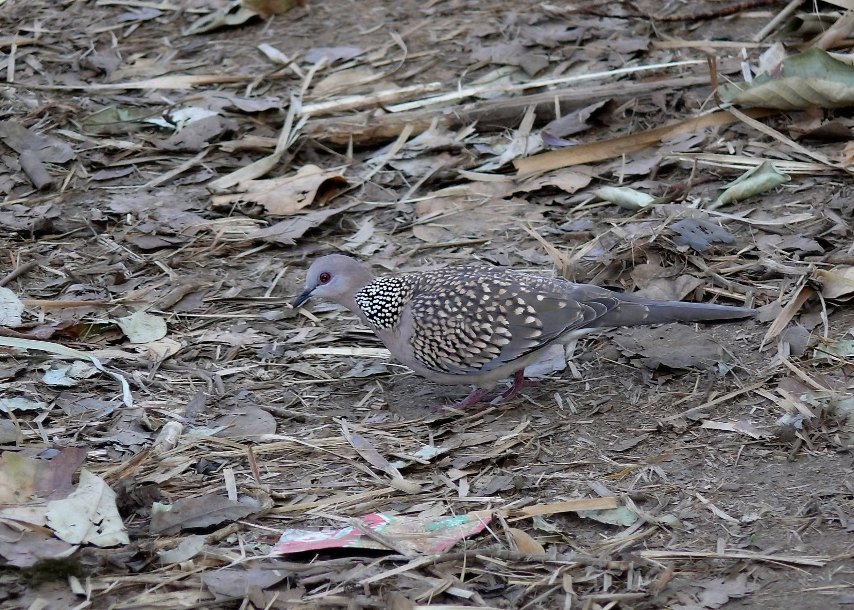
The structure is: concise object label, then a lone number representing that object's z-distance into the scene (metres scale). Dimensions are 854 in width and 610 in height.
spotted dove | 9.95
